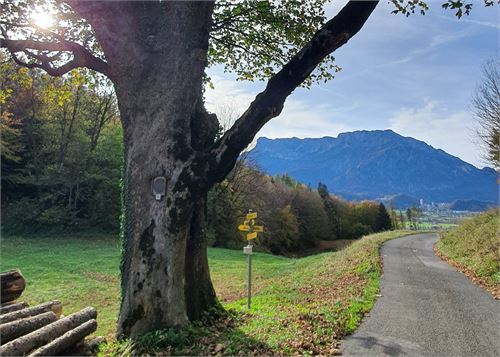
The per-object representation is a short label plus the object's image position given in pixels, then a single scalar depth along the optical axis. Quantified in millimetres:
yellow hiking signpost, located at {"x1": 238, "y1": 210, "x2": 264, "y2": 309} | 9844
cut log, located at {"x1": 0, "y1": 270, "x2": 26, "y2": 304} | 8375
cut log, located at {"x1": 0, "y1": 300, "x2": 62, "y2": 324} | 6772
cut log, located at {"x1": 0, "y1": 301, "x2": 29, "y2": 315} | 7449
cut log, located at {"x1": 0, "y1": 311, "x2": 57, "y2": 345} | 6086
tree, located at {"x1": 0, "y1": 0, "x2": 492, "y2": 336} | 6359
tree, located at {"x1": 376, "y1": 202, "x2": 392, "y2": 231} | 80500
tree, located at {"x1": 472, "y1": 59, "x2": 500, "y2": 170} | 21359
